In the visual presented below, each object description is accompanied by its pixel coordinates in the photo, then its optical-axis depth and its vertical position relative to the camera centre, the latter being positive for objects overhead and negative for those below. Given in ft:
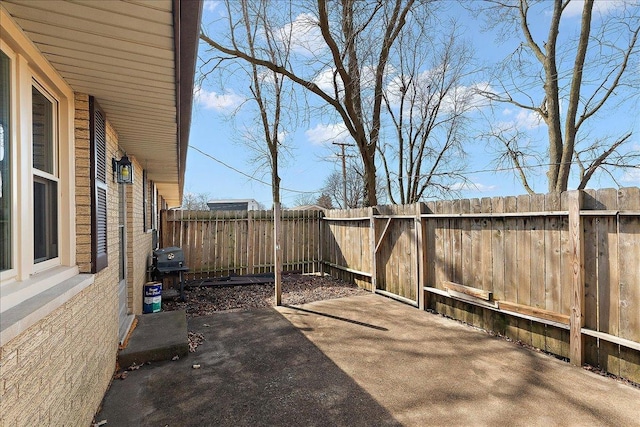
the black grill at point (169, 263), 22.25 -3.06
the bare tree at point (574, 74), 28.17 +13.15
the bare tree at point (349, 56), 29.09 +15.57
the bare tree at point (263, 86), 33.47 +15.94
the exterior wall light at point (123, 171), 13.52 +1.97
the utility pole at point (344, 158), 60.44 +11.13
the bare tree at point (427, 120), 42.50 +13.88
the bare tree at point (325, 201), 100.68 +4.62
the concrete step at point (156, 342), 12.23 -4.83
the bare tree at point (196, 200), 121.08 +6.73
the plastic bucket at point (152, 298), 18.93 -4.53
